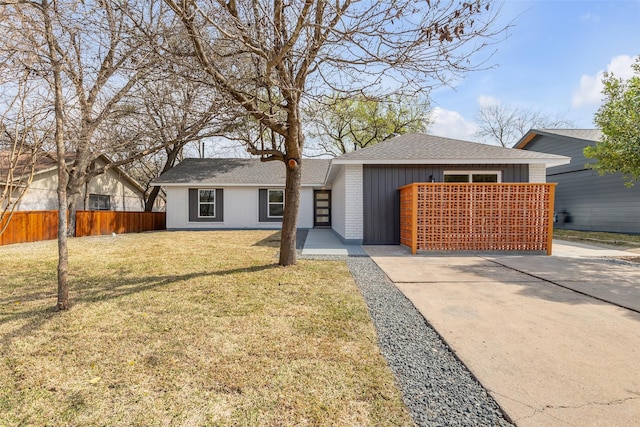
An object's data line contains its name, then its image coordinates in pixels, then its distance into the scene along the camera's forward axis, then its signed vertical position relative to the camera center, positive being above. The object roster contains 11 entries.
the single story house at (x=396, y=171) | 8.84 +1.15
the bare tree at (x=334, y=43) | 3.46 +2.10
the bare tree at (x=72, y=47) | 3.43 +2.08
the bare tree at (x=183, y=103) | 4.53 +1.93
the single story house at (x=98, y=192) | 13.66 +1.01
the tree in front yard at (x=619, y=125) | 8.55 +2.39
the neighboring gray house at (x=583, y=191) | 12.56 +0.83
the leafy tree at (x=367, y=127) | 22.38 +6.24
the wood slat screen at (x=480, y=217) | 7.75 -0.18
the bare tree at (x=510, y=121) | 30.31 +8.74
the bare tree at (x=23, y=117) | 2.96 +1.11
